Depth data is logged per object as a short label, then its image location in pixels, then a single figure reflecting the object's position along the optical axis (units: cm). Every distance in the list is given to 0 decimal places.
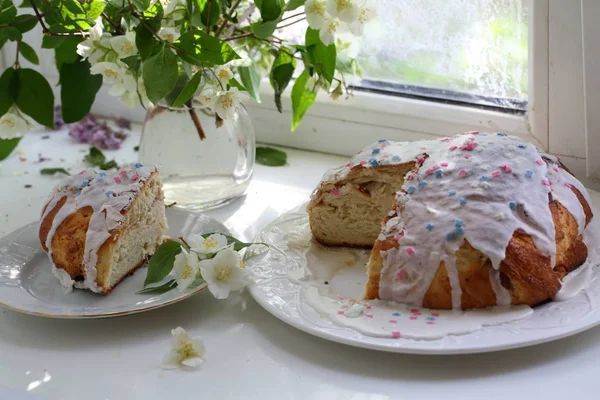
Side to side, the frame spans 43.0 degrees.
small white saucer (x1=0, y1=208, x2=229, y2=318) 125
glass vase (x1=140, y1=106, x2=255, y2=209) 167
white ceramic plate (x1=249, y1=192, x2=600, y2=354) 111
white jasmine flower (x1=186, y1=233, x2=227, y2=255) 131
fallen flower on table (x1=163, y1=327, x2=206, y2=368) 117
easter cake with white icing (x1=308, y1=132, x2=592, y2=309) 120
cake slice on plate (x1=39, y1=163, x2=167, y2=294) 133
